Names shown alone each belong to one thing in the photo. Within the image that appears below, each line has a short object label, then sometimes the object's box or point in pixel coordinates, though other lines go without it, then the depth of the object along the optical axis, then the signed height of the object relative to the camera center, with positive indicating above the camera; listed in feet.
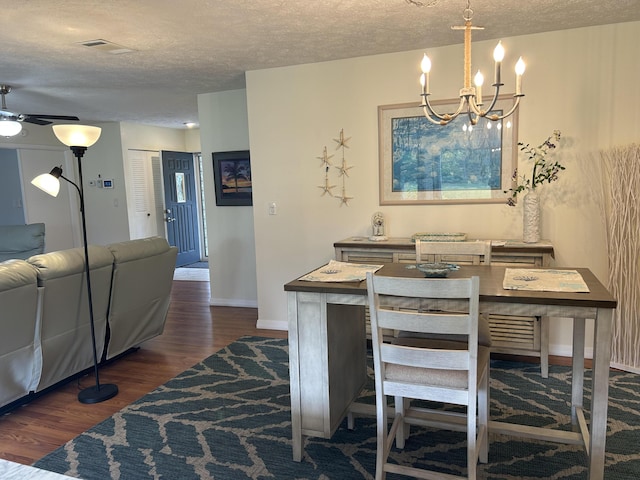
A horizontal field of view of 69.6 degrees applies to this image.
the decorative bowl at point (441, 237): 11.39 -1.33
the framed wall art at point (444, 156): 11.66 +0.72
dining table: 6.06 -2.44
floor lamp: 9.43 +0.31
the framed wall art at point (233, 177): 16.72 +0.49
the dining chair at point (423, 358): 5.82 -2.30
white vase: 10.97 -0.86
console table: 10.53 -1.90
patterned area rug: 7.28 -4.44
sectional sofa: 8.75 -2.52
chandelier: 6.30 +1.43
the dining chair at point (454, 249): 8.50 -1.21
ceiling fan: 13.74 +2.48
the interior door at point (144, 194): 23.39 -0.07
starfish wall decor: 13.16 +0.53
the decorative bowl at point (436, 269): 7.20 -1.36
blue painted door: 25.09 -0.71
